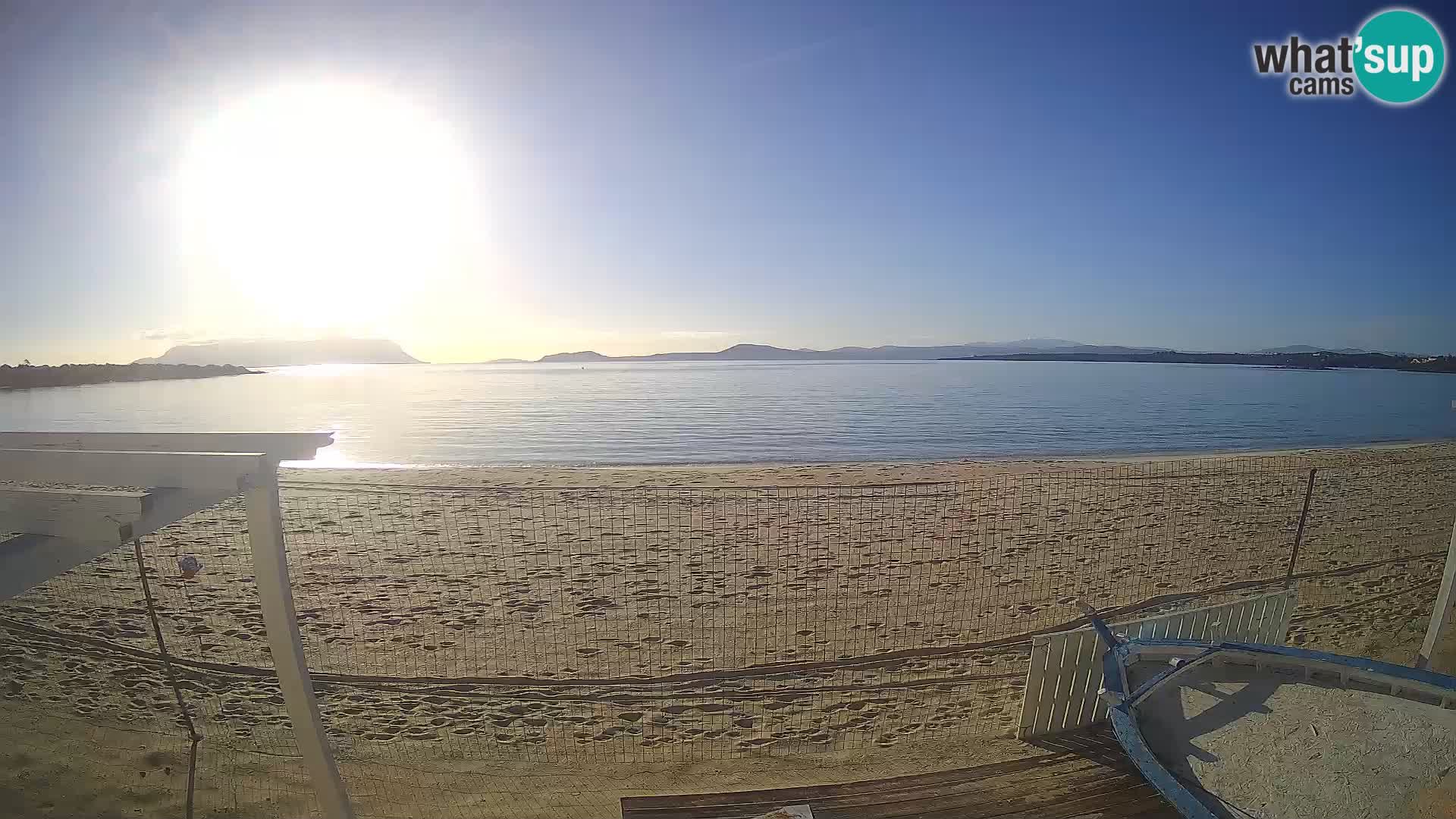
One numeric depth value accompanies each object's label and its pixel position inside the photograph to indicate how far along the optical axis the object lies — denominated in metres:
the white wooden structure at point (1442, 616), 5.03
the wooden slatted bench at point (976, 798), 3.49
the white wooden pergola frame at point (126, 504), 2.05
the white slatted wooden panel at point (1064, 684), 4.34
